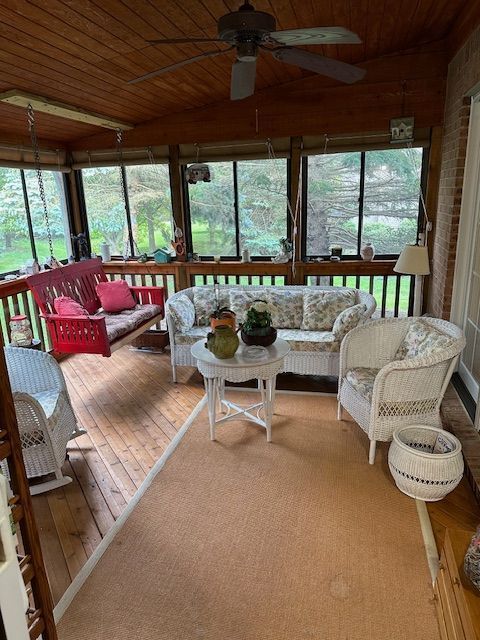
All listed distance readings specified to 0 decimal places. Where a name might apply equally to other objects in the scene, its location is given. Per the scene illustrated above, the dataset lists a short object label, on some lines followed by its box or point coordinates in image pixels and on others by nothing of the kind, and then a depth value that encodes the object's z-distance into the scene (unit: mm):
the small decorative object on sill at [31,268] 4652
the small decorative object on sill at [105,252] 5520
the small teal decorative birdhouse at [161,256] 5297
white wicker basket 2447
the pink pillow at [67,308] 4180
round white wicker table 3047
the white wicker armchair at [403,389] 2727
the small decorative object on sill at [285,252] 4949
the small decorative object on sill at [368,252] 4734
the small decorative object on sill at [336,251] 4863
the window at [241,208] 4957
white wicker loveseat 3979
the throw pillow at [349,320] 3902
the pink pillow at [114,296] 4922
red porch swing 4004
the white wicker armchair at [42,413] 2633
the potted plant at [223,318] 3250
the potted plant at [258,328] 3232
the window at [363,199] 4566
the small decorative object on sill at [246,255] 5074
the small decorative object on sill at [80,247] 5461
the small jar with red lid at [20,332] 3949
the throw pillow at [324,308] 4246
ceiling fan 1890
